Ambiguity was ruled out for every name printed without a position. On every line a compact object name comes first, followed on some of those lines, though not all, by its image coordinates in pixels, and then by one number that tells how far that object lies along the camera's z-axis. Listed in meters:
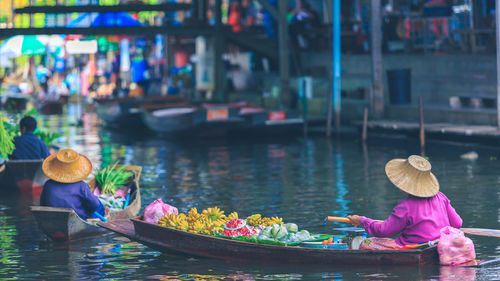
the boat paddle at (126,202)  15.08
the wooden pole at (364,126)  27.39
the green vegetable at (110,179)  15.57
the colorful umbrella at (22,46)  34.82
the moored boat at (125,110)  35.19
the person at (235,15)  42.56
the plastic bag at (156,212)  12.21
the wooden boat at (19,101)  43.00
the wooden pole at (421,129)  24.44
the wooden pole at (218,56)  37.72
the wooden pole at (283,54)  34.12
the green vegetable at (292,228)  11.38
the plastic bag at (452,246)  10.22
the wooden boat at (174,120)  30.34
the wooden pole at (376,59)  29.23
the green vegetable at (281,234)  11.16
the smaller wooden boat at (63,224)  12.50
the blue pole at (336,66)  30.08
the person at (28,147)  17.95
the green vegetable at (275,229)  11.18
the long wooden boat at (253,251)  10.38
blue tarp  35.91
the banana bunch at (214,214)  11.95
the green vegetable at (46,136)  22.45
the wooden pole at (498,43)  23.48
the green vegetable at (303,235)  11.12
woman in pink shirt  10.33
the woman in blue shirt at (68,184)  12.69
